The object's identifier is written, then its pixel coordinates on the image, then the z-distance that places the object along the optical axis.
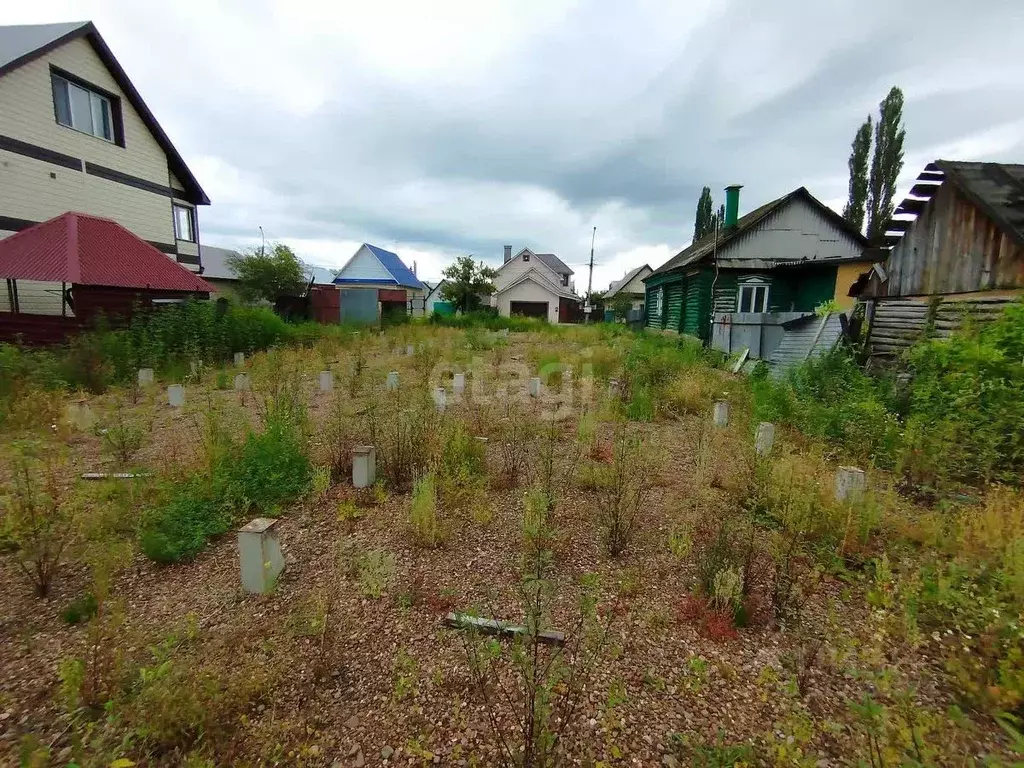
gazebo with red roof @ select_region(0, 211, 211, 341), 9.53
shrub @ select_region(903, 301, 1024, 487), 4.38
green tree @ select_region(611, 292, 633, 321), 33.43
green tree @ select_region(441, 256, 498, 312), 27.78
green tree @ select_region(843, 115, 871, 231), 27.19
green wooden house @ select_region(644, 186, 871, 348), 15.16
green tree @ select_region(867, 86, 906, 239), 26.39
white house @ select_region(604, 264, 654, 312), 49.53
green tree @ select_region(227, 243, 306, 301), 22.95
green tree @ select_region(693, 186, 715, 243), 39.34
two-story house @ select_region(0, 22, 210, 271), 10.27
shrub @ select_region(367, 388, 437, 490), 4.51
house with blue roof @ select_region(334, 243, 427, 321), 31.66
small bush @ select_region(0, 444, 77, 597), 2.92
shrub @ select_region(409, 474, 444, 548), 3.45
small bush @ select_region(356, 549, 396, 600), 2.92
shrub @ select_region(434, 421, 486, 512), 4.12
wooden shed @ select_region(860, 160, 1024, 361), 5.75
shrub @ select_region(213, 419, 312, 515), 3.93
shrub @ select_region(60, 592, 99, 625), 2.64
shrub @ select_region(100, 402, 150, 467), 4.61
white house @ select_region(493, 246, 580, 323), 34.62
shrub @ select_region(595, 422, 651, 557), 3.47
